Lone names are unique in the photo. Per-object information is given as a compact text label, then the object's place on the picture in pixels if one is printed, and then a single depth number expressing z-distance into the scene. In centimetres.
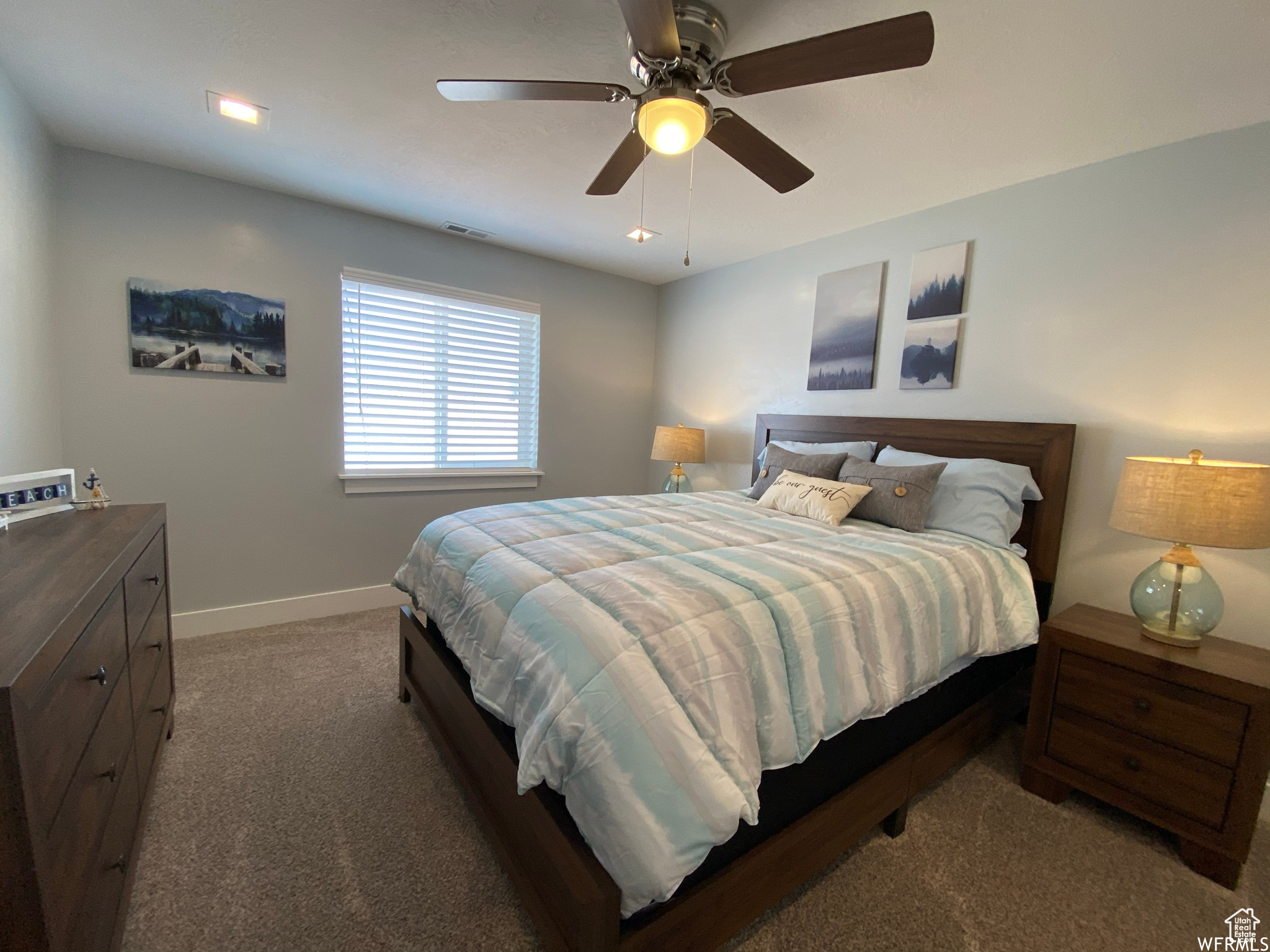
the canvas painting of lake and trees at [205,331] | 254
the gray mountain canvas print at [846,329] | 294
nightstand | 149
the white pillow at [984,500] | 217
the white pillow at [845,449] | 280
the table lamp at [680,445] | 368
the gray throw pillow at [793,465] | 270
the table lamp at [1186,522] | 154
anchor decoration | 172
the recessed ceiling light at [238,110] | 195
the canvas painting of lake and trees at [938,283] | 259
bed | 100
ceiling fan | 120
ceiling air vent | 317
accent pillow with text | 234
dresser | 69
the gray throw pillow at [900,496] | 226
